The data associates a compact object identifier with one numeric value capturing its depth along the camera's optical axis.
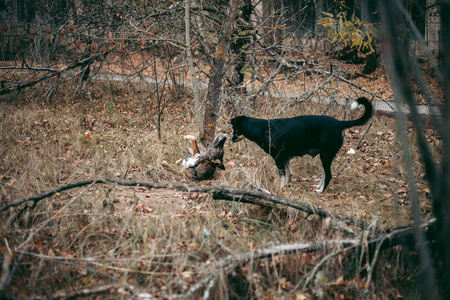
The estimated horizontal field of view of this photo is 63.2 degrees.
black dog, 4.51
